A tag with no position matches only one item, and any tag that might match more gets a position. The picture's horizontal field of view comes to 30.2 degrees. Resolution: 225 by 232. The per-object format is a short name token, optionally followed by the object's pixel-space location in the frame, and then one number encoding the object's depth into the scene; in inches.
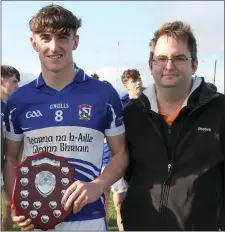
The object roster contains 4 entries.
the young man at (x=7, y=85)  209.9
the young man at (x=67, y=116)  102.5
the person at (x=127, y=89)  238.2
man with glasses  103.3
